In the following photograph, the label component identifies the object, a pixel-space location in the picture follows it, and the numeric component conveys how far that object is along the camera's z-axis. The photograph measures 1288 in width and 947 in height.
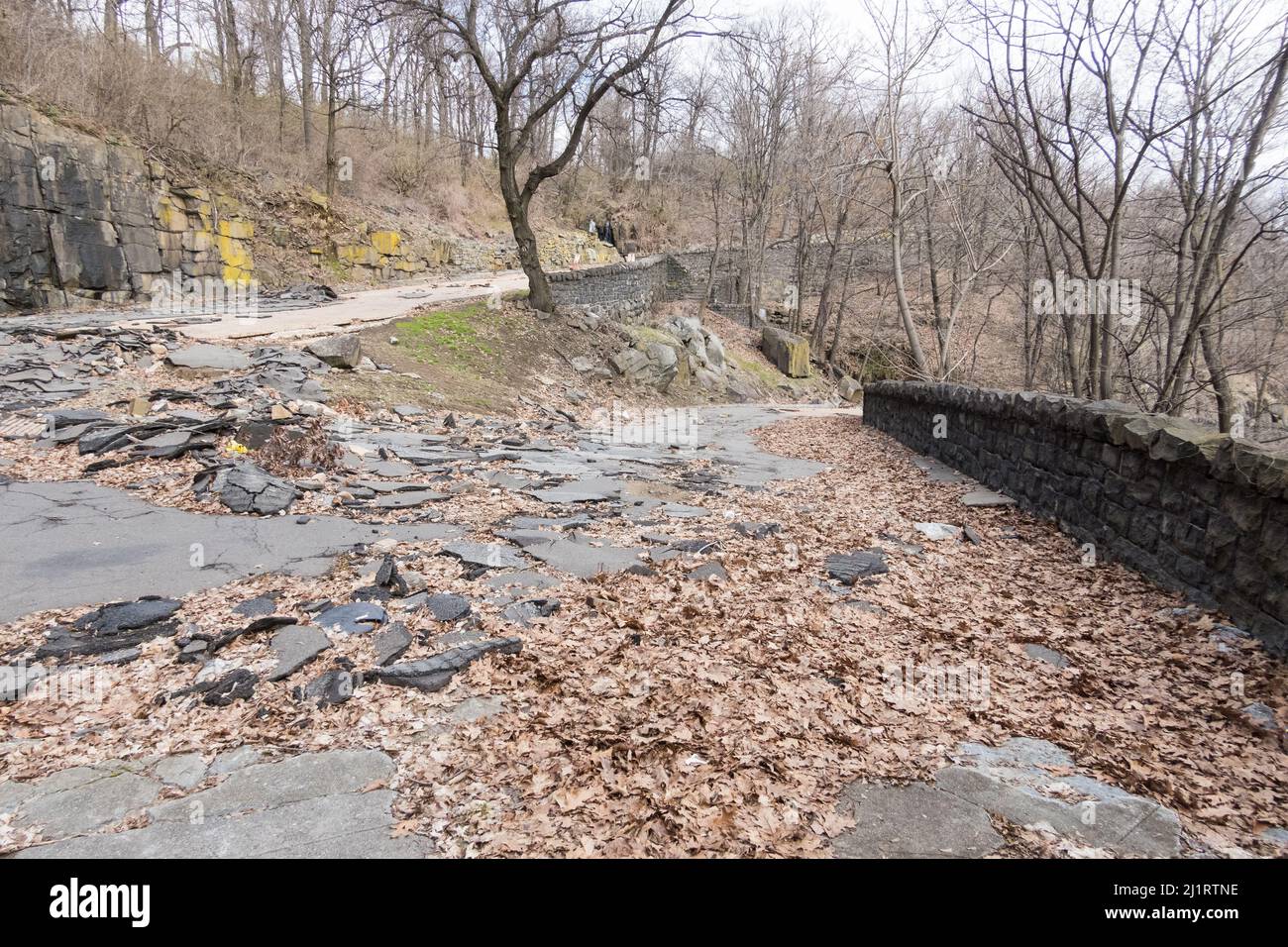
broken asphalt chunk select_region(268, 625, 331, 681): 3.45
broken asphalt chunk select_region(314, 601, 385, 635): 3.88
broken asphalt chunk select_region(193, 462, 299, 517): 5.64
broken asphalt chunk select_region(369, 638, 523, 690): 3.39
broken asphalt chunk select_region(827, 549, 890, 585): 5.18
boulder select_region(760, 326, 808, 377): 25.98
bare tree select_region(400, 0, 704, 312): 14.40
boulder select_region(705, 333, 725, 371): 22.36
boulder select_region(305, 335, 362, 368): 10.81
